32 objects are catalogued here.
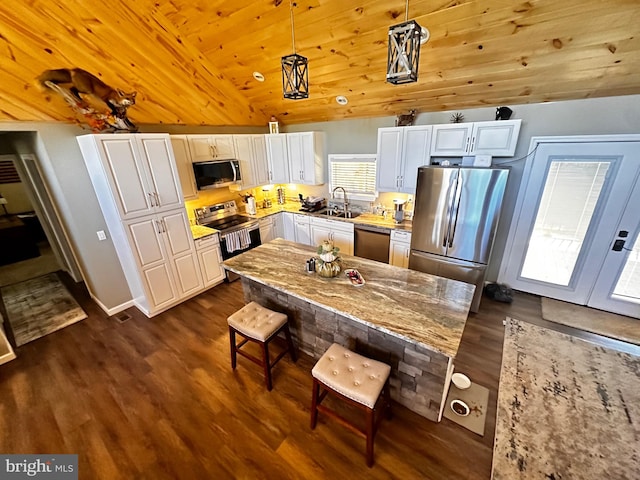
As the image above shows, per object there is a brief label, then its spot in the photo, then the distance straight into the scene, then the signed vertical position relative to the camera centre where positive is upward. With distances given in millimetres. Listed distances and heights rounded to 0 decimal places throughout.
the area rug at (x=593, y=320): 2875 -2045
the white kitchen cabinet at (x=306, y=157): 4512 -37
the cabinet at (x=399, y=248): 3680 -1373
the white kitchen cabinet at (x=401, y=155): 3462 -55
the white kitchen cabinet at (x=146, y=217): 2889 -691
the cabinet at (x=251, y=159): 4379 -39
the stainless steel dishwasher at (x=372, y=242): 3916 -1375
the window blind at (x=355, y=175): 4262 -362
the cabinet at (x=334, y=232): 4254 -1311
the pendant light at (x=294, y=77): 1859 +575
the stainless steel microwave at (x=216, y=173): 3809 -232
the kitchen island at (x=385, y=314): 1743 -1123
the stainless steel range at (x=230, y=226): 4055 -1095
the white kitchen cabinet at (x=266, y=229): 4609 -1302
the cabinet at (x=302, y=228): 4723 -1329
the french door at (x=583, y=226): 2887 -965
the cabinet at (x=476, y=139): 2931 +125
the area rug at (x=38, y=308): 3270 -2018
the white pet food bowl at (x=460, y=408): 2100 -2089
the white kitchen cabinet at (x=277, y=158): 4742 -40
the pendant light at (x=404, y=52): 1415 +552
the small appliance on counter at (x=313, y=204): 4781 -905
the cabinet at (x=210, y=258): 3848 -1512
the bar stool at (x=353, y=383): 1684 -1517
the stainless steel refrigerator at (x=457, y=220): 2863 -824
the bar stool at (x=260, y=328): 2256 -1494
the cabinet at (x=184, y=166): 3560 -104
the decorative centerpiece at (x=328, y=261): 2309 -936
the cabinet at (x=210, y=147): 3756 +165
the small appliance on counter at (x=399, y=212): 3894 -890
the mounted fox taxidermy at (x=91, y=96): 2534 +690
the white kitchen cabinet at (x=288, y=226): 4918 -1329
